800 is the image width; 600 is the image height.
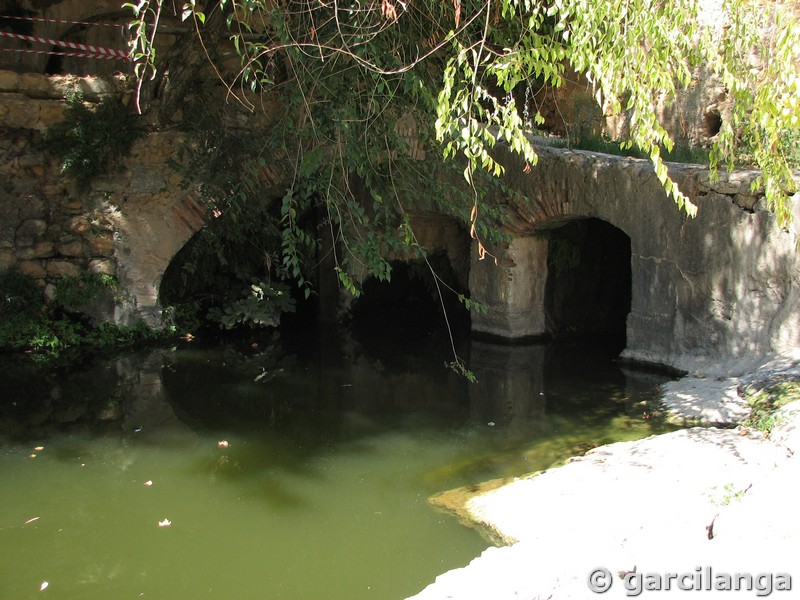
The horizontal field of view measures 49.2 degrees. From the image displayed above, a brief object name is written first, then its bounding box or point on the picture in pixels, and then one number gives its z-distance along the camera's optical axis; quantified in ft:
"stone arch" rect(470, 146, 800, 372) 23.40
